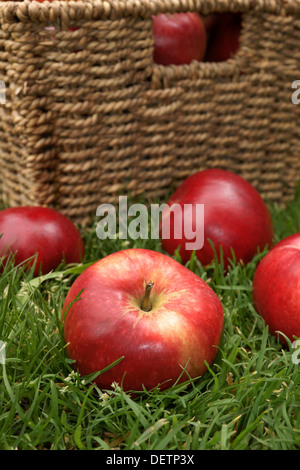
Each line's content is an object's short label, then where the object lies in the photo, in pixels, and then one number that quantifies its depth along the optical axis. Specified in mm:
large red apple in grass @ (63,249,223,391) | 663
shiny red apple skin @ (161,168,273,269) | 777
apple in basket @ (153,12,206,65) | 821
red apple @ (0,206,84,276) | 755
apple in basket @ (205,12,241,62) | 848
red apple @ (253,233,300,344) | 705
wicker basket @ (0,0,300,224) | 763
